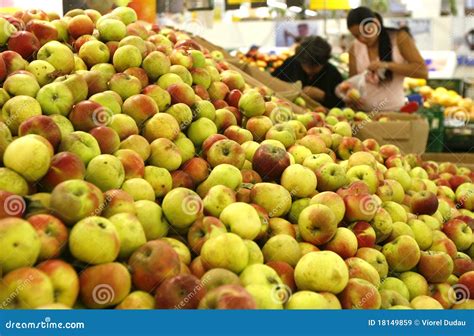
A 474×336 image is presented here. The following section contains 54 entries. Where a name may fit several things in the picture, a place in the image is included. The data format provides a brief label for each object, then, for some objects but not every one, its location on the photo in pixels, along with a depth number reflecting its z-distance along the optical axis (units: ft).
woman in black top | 19.28
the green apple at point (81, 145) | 5.50
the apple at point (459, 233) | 7.36
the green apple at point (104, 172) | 5.39
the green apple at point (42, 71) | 6.75
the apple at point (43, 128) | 5.44
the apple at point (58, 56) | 7.04
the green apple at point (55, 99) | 6.17
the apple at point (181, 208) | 5.35
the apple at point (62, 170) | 5.10
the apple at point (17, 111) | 5.88
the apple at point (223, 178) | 6.15
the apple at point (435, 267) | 6.26
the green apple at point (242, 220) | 5.35
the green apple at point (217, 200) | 5.68
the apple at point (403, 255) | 6.20
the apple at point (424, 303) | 5.51
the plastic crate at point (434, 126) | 19.57
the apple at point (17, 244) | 4.19
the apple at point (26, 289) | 4.02
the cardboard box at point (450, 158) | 13.82
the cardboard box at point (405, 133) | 13.26
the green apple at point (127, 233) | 4.74
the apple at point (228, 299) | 4.07
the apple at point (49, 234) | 4.43
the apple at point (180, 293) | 4.29
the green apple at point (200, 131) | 7.07
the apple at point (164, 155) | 6.29
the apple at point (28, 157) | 5.00
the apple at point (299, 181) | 6.36
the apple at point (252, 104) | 8.05
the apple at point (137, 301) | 4.36
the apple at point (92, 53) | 7.50
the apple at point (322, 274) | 4.99
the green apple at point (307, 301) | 4.66
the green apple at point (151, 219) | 5.26
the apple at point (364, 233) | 6.13
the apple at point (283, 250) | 5.43
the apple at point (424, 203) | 7.41
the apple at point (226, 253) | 4.78
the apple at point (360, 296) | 5.02
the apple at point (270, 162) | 6.62
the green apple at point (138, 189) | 5.58
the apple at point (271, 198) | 6.07
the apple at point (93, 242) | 4.45
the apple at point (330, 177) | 6.66
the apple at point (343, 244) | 5.77
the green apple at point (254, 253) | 5.09
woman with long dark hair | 16.28
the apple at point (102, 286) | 4.36
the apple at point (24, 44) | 7.28
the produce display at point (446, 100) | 22.97
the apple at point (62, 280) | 4.21
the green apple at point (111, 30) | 8.05
